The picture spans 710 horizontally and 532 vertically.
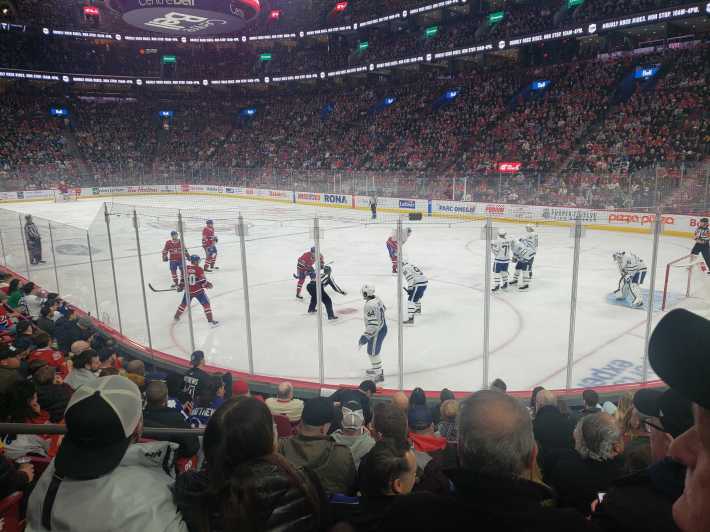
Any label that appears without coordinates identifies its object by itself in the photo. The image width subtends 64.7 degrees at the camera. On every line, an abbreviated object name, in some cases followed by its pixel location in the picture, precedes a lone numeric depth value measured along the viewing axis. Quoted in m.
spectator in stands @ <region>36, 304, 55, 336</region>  7.81
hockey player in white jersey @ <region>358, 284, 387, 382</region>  7.29
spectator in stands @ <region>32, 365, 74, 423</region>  4.03
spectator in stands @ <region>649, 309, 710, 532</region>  0.91
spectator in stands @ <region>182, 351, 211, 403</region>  5.46
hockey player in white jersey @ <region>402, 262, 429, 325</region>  9.55
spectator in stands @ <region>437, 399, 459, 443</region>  4.35
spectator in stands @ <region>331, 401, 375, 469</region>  3.26
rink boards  17.31
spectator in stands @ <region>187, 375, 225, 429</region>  4.70
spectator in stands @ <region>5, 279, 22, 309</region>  9.29
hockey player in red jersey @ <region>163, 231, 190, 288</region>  11.35
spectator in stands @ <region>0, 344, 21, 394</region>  3.43
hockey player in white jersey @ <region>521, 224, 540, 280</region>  11.92
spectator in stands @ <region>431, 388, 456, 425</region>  5.28
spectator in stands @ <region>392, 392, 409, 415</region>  4.64
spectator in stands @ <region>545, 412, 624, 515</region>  2.81
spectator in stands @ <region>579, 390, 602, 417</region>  4.94
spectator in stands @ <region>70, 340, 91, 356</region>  5.96
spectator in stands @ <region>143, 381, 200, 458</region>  3.69
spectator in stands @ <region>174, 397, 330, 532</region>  1.67
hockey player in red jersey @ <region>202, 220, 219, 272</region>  13.74
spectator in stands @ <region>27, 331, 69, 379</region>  6.14
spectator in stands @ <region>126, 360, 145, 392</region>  5.87
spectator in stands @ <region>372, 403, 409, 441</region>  3.20
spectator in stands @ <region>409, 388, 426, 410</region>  4.81
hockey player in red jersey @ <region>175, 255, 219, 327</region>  9.59
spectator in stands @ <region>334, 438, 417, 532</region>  2.23
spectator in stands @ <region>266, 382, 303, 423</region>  4.90
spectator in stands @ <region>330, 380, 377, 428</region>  4.73
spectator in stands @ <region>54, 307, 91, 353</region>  7.34
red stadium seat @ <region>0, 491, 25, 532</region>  2.38
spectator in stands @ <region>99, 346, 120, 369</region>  6.39
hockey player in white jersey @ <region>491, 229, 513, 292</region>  11.84
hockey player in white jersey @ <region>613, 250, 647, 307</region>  10.08
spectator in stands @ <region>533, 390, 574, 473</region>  3.89
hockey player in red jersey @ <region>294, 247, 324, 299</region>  10.77
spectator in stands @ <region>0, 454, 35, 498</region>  2.47
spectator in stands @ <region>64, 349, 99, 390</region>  5.52
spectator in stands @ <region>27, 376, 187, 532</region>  1.67
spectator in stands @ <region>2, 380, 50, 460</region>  3.12
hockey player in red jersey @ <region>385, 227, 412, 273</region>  11.96
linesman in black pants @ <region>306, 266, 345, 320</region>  9.59
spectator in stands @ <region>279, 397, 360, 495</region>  2.70
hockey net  10.36
